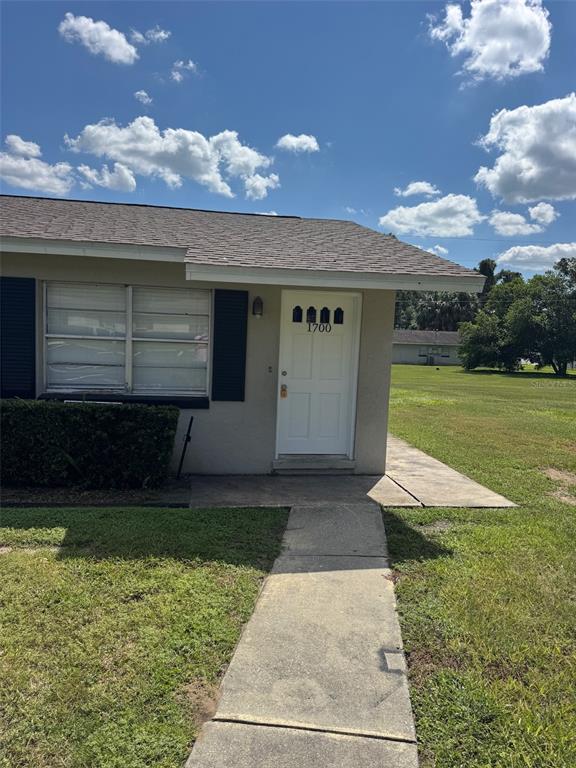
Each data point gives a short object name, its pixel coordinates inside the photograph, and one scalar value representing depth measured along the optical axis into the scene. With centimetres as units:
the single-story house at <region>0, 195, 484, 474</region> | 611
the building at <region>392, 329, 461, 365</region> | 6644
